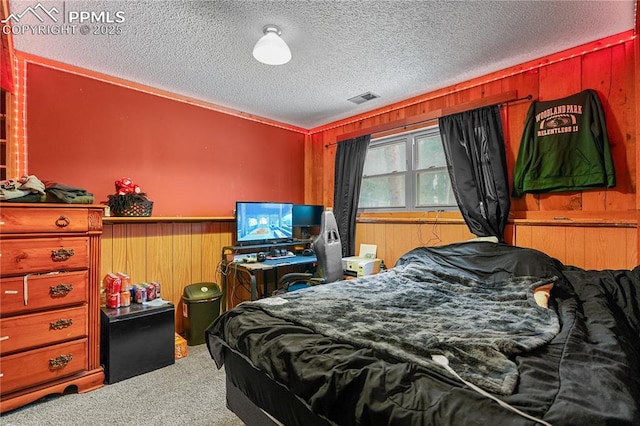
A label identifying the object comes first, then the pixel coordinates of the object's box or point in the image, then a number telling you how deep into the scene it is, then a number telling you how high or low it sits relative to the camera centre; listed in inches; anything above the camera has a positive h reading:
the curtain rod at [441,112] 104.6 +37.3
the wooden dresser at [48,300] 73.3 -22.4
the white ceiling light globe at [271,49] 79.4 +41.2
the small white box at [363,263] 131.8 -22.0
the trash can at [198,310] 115.3 -36.8
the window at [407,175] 127.5 +16.1
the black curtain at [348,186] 148.6 +12.3
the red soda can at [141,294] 101.5 -27.1
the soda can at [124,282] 98.2 -22.4
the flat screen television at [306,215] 150.8 -1.9
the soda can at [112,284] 96.3 -22.5
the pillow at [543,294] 67.3 -18.8
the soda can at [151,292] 104.0 -26.7
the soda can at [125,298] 97.0 -26.9
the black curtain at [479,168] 103.5 +15.0
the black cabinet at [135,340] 88.0 -37.7
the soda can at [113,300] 95.2 -27.1
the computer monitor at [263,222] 127.6 -4.8
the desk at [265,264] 116.8 -20.4
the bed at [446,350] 33.5 -20.0
